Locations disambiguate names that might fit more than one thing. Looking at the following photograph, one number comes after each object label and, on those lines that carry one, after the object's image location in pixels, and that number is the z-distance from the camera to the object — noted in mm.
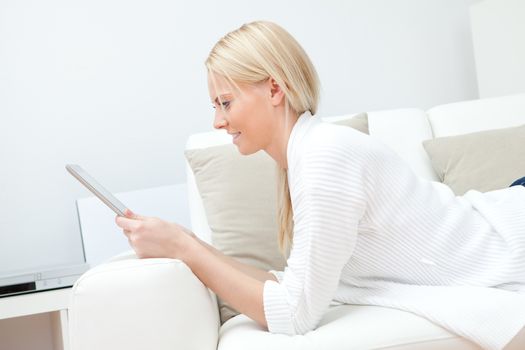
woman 2044
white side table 2714
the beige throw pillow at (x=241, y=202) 2528
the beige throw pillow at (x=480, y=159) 2675
